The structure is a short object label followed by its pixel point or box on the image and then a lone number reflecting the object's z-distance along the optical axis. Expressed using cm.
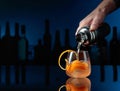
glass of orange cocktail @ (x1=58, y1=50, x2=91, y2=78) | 101
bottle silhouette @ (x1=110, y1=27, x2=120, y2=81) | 204
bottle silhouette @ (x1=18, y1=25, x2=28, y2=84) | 201
